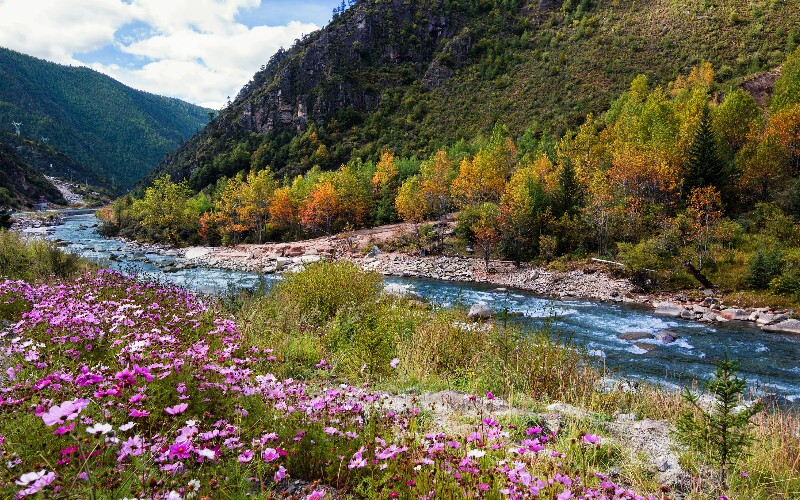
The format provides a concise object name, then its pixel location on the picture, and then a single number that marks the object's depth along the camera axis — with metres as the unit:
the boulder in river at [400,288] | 22.10
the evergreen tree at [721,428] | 3.42
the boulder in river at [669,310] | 21.18
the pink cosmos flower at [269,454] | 2.24
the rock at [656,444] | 3.68
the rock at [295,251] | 44.28
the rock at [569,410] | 4.98
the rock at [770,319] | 19.19
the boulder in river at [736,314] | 20.33
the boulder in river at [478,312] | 17.98
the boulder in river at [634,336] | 16.68
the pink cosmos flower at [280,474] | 2.17
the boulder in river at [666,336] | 16.37
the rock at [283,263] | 34.81
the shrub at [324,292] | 10.41
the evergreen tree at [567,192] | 35.31
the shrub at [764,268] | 22.50
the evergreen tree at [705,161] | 31.58
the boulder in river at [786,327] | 18.14
